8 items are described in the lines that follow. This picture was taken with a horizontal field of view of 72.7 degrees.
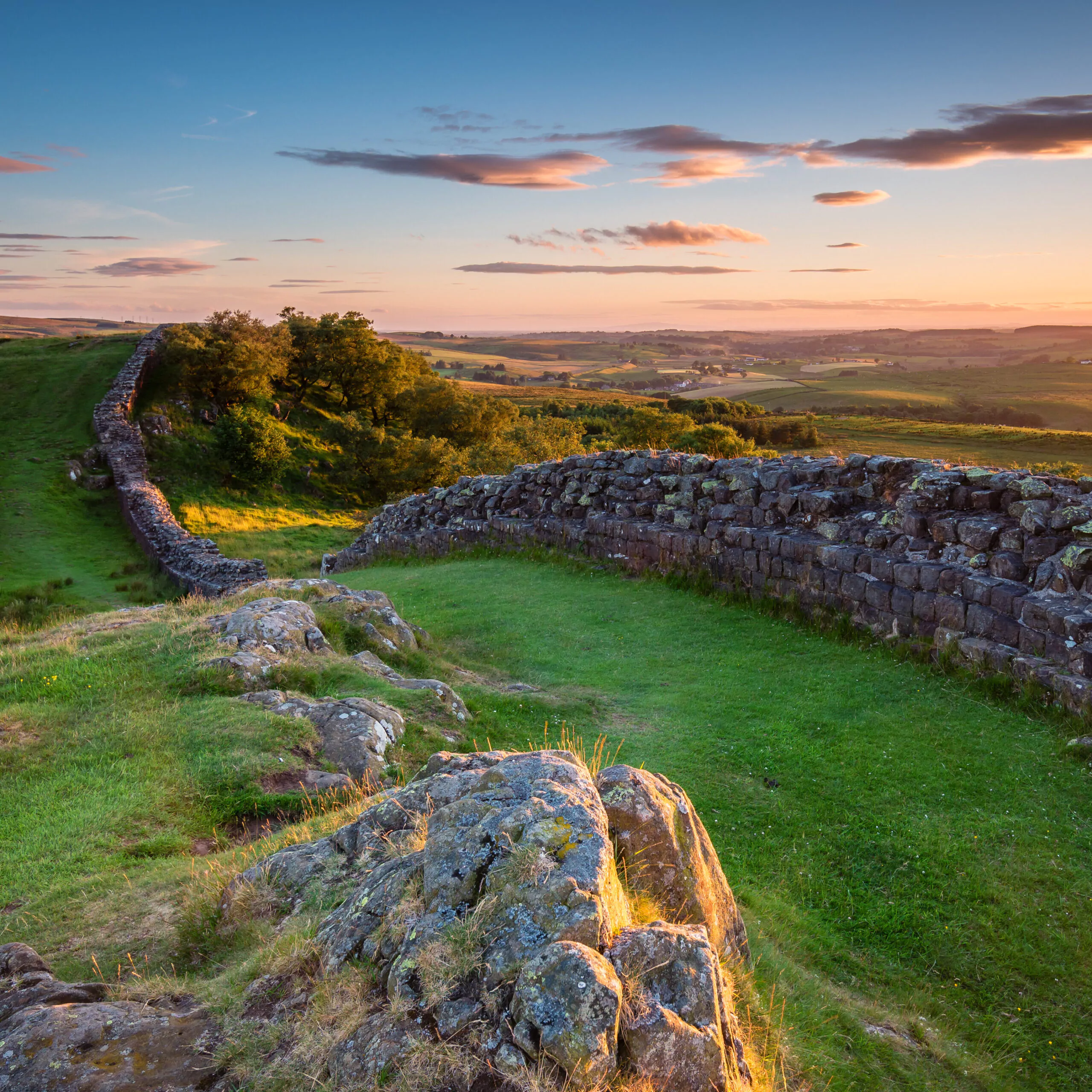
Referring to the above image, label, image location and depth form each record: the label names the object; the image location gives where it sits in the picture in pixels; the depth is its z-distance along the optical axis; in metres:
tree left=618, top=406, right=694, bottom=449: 64.31
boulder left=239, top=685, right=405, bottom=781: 7.18
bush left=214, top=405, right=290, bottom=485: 39.69
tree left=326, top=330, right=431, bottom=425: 56.53
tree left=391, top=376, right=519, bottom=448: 56.88
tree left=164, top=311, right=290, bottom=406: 44.78
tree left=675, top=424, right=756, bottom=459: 42.44
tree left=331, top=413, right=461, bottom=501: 46.41
